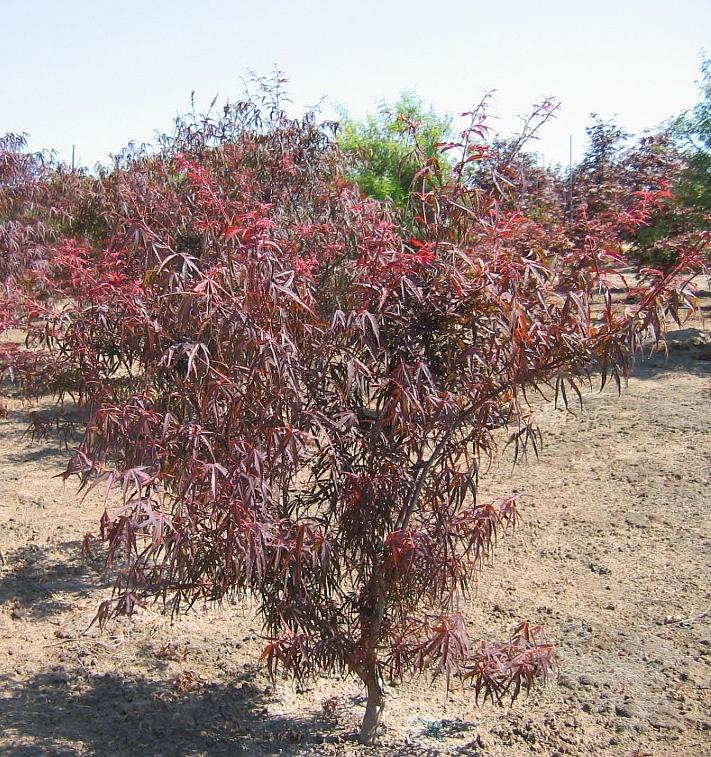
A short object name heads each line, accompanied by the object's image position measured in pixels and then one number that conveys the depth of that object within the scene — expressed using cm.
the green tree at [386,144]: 1218
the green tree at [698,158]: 1142
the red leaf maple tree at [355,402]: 314
